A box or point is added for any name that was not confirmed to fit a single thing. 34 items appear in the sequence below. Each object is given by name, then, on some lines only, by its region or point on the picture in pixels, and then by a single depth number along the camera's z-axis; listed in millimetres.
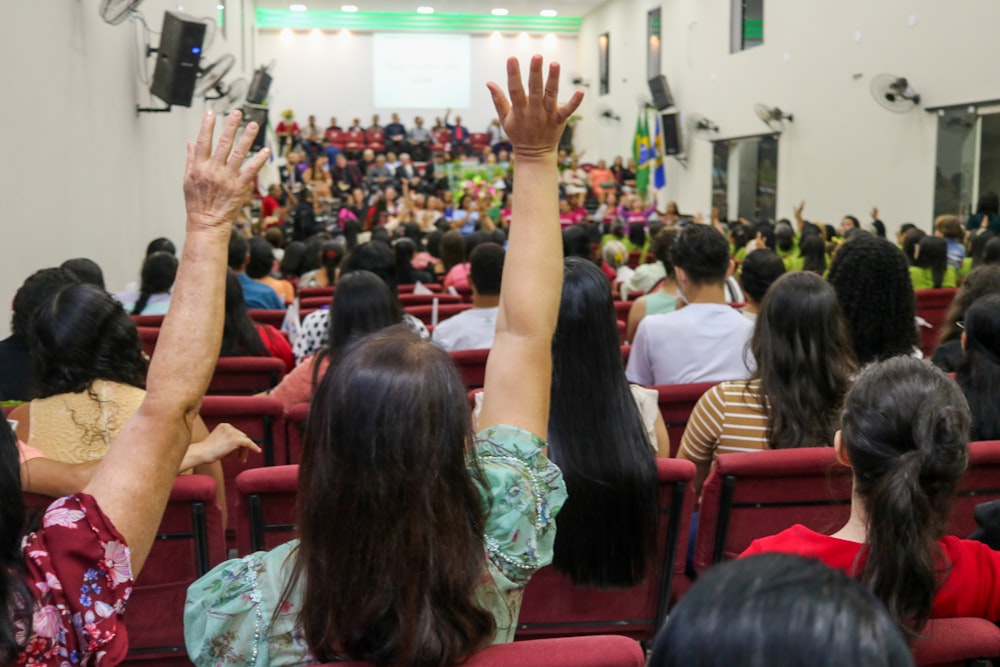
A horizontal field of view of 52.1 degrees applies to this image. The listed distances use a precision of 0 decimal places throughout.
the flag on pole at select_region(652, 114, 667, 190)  18719
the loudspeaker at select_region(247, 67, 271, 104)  15562
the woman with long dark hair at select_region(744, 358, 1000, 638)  1443
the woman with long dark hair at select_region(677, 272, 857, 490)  2613
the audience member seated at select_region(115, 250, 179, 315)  5008
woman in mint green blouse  1120
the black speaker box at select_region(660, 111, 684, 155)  17797
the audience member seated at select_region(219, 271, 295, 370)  3921
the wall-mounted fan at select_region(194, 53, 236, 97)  9992
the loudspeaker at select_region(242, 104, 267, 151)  14141
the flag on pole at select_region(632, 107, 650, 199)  19031
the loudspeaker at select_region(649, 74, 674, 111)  17812
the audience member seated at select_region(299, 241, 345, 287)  6777
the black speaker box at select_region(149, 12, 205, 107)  8805
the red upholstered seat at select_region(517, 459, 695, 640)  2209
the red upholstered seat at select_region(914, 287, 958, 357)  5426
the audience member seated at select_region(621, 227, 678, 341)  4785
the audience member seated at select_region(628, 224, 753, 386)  3574
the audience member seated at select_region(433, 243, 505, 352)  4227
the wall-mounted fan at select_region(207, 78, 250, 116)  11398
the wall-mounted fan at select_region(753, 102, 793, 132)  13781
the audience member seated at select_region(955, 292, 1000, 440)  2508
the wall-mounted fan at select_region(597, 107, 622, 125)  21625
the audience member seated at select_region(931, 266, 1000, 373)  3541
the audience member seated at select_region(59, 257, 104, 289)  4297
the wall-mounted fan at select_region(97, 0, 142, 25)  7412
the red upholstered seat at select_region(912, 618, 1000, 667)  1295
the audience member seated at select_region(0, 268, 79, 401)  3258
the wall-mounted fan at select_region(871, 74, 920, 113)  10641
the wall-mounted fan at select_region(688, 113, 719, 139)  16578
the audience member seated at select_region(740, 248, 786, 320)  3941
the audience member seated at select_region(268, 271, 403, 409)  3314
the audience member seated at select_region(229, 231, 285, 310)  5961
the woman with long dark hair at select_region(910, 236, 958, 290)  6125
